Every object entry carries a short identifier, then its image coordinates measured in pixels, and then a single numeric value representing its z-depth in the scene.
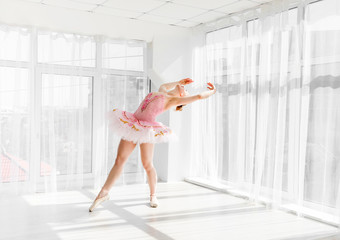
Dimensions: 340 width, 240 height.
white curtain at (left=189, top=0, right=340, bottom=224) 3.52
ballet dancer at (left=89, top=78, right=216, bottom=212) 3.65
